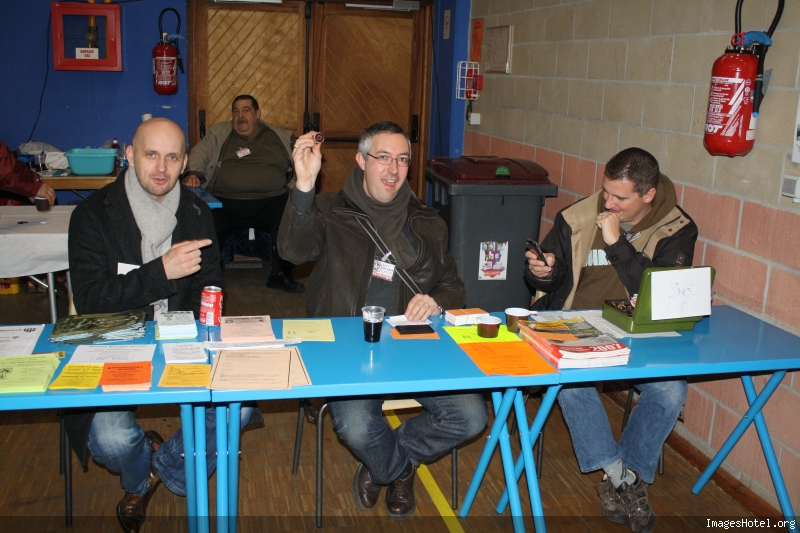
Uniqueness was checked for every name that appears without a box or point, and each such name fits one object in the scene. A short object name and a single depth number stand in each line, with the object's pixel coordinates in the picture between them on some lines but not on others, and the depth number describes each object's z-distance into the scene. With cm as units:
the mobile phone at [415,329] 227
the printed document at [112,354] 192
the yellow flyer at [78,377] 175
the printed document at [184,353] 195
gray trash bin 398
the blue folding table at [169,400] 170
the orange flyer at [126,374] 177
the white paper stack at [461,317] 238
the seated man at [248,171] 522
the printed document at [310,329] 221
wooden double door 581
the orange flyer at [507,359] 200
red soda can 215
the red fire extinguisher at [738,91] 251
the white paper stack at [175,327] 212
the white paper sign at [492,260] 407
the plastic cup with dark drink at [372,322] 214
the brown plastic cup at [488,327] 223
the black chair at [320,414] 240
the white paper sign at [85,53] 552
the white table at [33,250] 340
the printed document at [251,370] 182
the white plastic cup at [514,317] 231
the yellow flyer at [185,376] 180
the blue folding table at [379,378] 187
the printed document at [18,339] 195
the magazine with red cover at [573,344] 205
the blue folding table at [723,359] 210
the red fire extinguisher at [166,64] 551
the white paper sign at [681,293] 232
